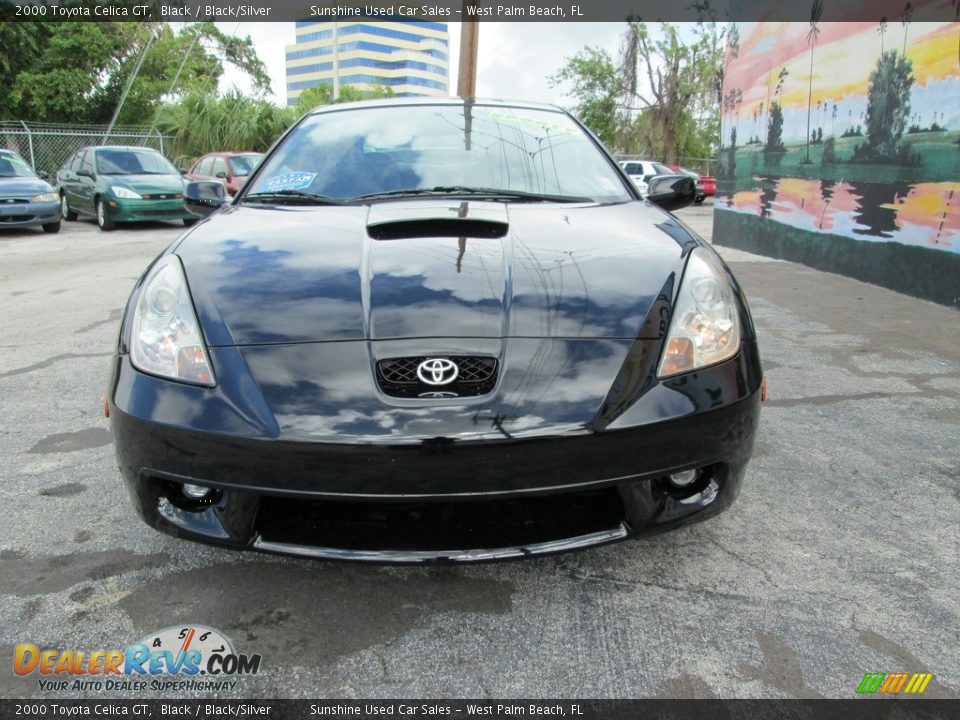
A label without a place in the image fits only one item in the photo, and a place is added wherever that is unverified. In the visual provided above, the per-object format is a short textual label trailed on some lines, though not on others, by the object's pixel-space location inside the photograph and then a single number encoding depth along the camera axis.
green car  12.34
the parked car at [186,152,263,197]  13.23
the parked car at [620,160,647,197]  22.62
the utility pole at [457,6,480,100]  13.05
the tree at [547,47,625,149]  36.19
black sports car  1.70
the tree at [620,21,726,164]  35.03
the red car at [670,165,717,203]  24.00
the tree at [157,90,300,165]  23.55
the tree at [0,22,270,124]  25.27
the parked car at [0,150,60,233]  11.49
